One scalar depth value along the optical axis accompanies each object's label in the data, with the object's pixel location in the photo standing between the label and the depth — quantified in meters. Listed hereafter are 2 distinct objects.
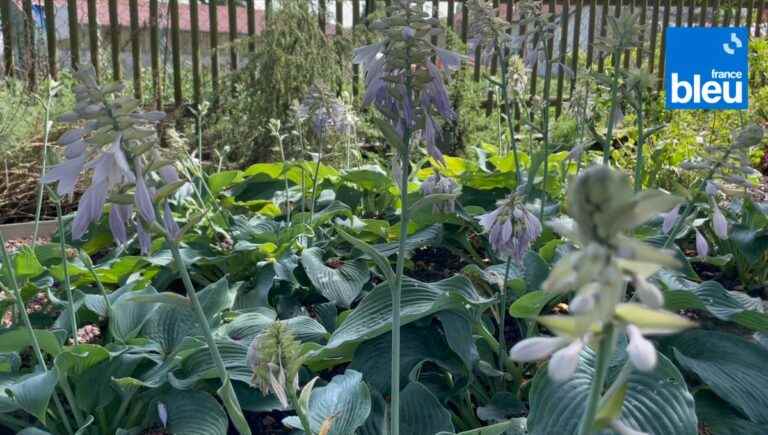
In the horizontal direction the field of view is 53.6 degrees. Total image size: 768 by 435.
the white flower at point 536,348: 0.55
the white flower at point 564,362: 0.52
